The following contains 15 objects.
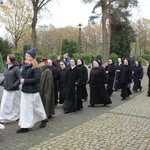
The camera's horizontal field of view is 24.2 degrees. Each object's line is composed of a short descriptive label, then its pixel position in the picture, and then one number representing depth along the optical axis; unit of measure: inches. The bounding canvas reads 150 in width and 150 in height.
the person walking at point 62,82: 501.0
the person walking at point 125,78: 601.7
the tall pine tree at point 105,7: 1246.9
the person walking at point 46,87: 381.7
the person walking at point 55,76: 483.5
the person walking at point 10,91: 372.5
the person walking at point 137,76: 754.1
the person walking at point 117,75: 722.2
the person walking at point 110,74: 653.3
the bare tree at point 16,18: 2074.3
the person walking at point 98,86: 518.6
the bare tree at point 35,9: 1077.1
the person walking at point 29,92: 326.3
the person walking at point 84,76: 547.5
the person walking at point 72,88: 454.6
